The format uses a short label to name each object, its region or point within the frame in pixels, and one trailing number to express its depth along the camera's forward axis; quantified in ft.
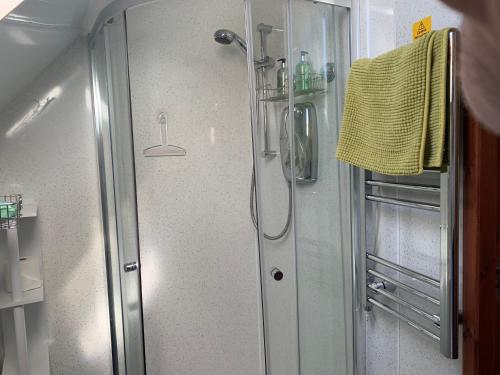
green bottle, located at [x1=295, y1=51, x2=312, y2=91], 4.17
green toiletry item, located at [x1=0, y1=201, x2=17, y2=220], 3.80
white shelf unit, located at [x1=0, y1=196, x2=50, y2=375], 4.00
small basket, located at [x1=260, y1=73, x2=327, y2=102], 4.14
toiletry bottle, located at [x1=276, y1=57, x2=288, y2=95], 4.11
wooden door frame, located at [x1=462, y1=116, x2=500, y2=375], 3.00
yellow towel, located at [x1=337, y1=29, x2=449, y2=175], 3.10
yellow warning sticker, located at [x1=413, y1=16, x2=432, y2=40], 3.53
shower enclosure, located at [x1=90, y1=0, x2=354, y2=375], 4.19
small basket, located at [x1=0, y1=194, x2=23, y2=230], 3.81
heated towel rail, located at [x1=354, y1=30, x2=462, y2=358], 3.08
